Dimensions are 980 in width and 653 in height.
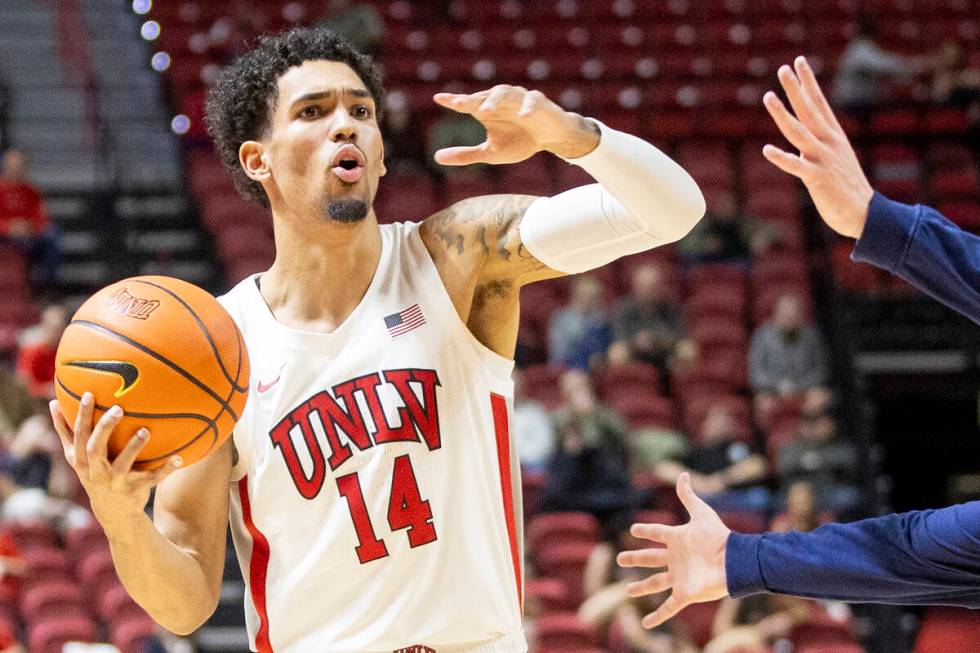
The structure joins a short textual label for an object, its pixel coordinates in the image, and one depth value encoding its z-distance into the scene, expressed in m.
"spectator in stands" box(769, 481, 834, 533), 16.75
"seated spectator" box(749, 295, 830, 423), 19.80
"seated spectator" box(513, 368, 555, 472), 18.50
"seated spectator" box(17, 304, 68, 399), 19.16
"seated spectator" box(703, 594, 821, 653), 15.96
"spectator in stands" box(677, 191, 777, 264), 22.05
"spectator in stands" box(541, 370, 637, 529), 17.77
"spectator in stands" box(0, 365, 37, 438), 18.56
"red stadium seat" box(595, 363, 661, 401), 19.72
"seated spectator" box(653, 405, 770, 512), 18.00
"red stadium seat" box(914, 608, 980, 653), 11.56
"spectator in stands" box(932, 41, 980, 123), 24.30
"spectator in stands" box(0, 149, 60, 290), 21.80
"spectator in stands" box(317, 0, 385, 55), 25.16
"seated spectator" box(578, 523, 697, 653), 16.05
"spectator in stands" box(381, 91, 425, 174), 23.41
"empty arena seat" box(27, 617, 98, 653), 15.76
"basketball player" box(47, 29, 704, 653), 6.46
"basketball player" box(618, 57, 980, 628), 5.71
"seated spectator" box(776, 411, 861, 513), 18.16
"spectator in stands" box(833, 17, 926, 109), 24.33
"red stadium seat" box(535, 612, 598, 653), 15.61
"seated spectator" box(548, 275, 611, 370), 19.89
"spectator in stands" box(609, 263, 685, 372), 20.33
